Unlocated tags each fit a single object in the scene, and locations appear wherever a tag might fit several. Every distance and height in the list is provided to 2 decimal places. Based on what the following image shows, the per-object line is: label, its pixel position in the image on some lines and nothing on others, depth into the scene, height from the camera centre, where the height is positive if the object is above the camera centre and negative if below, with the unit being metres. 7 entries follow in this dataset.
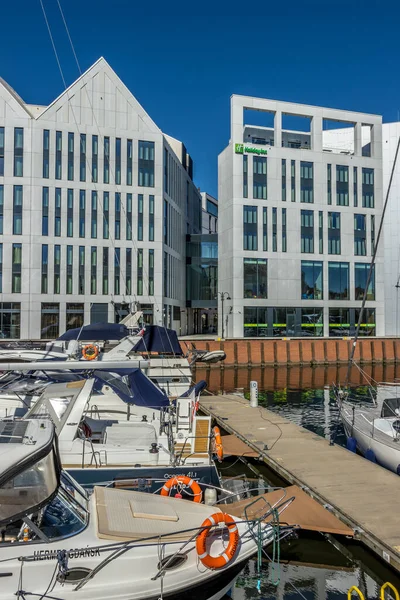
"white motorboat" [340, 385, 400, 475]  14.14 -3.63
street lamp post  54.97 +2.00
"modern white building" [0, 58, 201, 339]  49.38 +10.88
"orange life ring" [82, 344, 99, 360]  13.27 -1.03
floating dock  9.53 -4.09
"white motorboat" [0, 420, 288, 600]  6.07 -2.99
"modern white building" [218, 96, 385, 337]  55.16 +9.85
